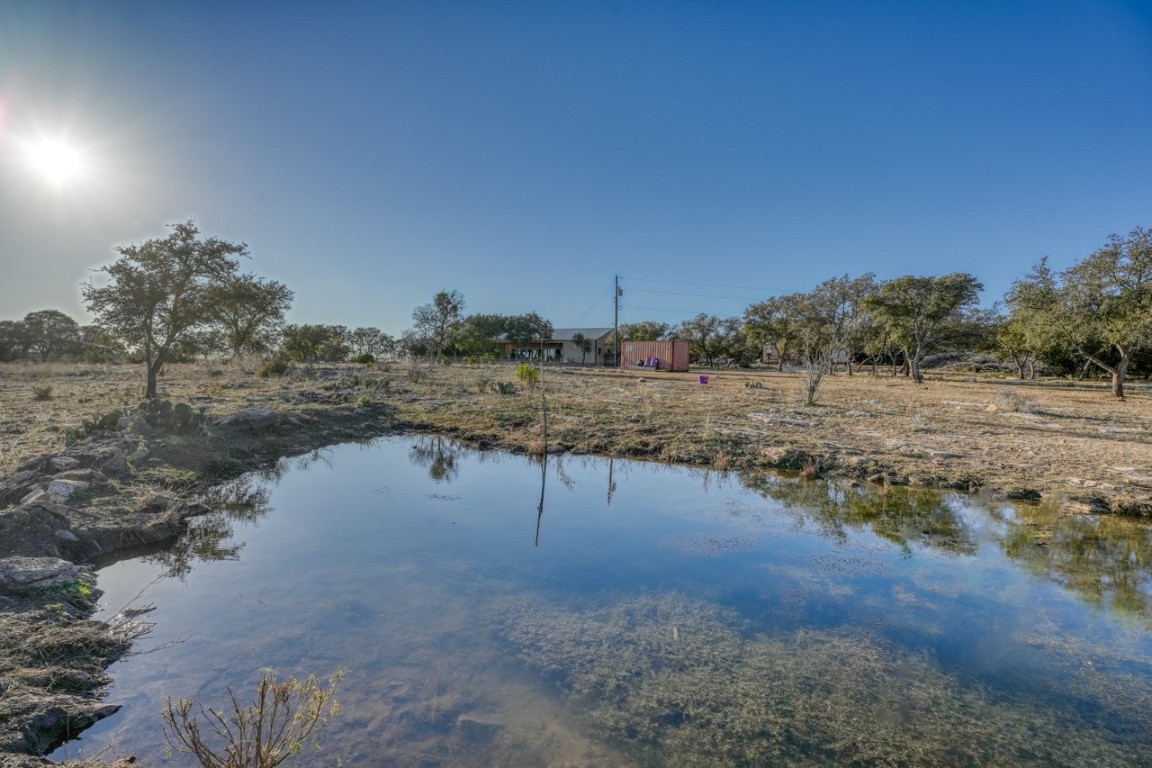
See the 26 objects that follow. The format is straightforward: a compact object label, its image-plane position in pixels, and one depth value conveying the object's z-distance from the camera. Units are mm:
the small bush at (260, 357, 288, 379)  28328
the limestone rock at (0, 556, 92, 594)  5105
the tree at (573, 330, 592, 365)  68631
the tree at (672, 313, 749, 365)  64812
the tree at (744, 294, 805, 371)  53719
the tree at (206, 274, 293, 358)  17094
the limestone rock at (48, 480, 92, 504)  7197
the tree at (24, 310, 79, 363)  44438
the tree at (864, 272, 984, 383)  36469
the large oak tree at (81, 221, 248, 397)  15586
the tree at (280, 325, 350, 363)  40906
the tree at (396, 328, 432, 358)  57847
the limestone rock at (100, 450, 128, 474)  8883
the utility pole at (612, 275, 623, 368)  56094
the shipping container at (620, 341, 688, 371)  48594
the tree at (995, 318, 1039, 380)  41562
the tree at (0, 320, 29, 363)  42094
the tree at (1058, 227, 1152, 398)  23641
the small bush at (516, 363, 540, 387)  26562
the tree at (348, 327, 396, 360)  57781
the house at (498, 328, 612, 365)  68812
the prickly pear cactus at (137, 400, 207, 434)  11547
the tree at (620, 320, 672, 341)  72812
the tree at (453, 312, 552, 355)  69500
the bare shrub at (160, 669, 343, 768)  2816
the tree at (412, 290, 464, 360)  54500
